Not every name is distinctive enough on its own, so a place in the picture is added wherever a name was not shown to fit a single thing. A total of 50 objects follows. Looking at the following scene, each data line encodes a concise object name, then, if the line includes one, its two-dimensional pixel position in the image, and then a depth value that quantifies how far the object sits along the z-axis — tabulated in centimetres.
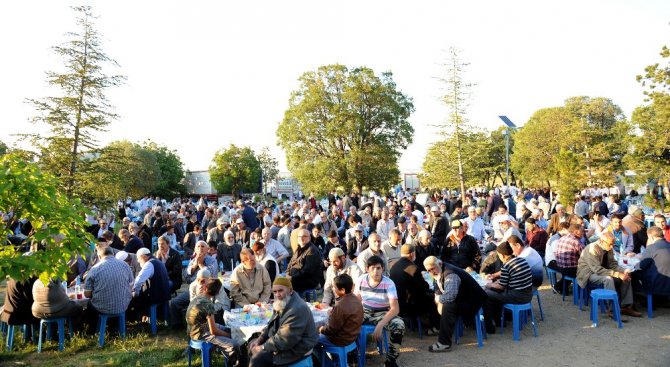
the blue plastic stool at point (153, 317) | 675
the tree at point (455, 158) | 2719
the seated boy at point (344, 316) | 460
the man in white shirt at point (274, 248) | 843
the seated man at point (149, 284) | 665
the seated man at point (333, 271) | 596
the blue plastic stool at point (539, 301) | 685
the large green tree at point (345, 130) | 2914
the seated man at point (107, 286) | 613
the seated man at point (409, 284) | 603
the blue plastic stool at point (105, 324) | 617
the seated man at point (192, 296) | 534
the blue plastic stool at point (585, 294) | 694
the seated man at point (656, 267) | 654
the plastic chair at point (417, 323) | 640
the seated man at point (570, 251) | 750
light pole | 3300
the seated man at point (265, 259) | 697
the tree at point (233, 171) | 5991
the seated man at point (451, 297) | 573
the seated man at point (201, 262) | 701
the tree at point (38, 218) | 361
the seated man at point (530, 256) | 661
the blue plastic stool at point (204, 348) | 494
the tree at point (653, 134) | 1830
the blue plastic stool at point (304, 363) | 425
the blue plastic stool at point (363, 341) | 525
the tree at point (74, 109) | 1404
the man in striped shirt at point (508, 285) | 600
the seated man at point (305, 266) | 718
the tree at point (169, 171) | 5722
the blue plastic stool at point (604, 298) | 631
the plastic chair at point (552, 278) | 850
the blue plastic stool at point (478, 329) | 590
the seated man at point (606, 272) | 666
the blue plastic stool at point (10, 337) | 619
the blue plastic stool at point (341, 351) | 466
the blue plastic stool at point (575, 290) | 760
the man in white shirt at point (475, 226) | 1020
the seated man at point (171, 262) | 766
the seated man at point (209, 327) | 481
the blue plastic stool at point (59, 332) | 601
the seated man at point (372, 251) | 655
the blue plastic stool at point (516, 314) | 602
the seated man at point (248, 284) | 618
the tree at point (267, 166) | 6359
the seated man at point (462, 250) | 770
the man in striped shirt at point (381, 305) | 509
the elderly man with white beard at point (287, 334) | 414
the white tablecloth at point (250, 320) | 486
